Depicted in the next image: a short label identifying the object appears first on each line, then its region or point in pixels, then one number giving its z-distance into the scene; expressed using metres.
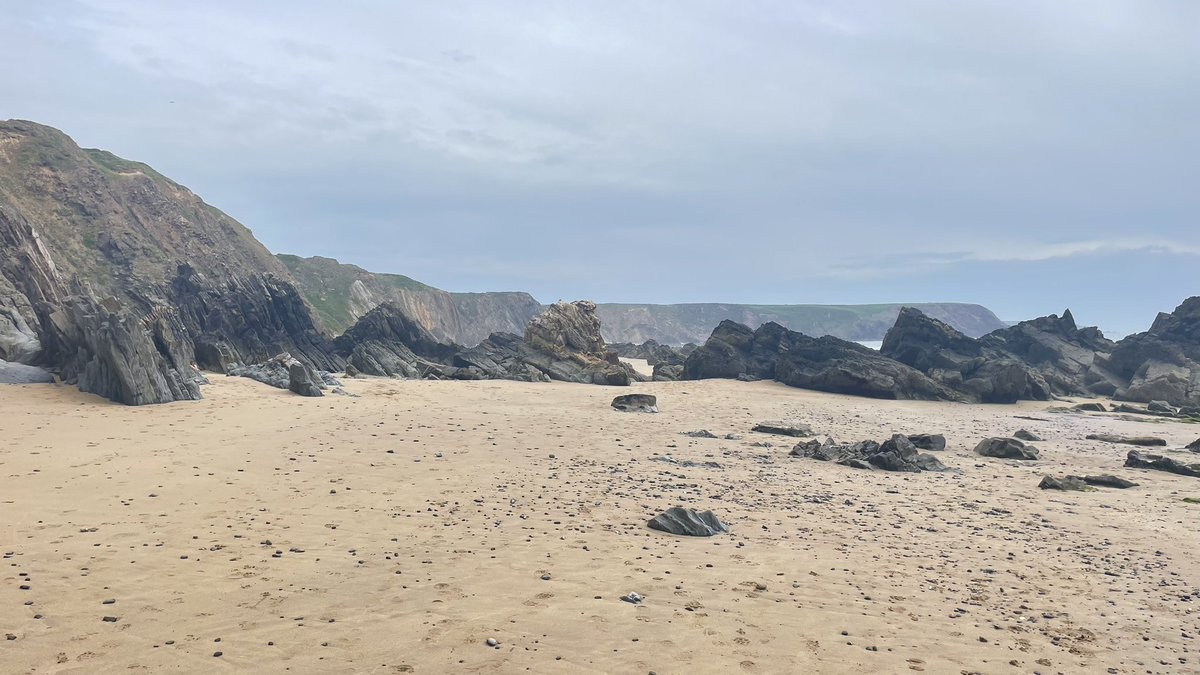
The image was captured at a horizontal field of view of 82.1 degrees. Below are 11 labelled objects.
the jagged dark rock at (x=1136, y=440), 25.30
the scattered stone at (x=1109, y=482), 17.10
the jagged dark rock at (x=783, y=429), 24.31
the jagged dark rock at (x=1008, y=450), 21.22
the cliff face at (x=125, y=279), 22.14
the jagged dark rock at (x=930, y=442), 22.72
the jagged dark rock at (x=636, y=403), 29.27
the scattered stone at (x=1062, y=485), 16.44
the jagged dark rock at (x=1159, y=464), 19.17
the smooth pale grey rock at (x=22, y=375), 22.17
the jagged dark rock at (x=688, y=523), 11.02
